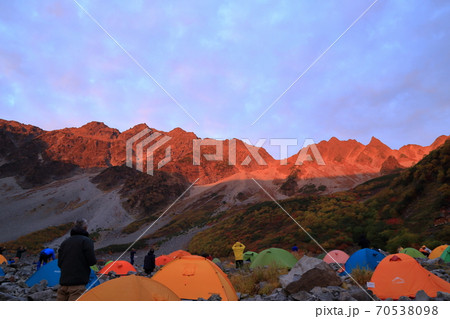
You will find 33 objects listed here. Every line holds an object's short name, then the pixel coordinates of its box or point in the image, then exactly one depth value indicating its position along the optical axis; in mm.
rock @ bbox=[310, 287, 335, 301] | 5906
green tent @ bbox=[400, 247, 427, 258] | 14578
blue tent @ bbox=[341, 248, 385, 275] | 11040
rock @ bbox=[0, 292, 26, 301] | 6059
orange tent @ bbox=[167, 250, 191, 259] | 21016
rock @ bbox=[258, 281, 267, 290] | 8409
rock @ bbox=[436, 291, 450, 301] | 5941
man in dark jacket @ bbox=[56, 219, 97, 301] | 4875
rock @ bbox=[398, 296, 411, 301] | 6205
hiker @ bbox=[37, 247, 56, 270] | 12266
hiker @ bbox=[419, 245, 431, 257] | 15259
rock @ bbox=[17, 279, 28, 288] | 8984
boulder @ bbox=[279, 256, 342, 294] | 6824
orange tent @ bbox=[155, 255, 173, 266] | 19877
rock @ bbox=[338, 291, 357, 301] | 5711
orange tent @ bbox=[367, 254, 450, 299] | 6961
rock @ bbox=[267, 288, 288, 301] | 6422
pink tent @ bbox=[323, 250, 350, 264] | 15188
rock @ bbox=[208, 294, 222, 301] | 6481
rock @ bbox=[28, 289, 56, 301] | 6859
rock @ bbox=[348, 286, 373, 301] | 5910
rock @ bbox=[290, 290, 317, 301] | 6070
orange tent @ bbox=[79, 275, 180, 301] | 4797
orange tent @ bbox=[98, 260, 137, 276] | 14563
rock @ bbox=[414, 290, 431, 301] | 5602
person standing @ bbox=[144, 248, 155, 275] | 14055
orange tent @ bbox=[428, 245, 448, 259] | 13770
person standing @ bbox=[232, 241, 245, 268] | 16453
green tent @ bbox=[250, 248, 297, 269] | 14204
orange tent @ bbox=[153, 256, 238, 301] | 7676
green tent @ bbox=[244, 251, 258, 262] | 19619
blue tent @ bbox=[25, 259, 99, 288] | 9755
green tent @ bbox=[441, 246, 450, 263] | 12091
